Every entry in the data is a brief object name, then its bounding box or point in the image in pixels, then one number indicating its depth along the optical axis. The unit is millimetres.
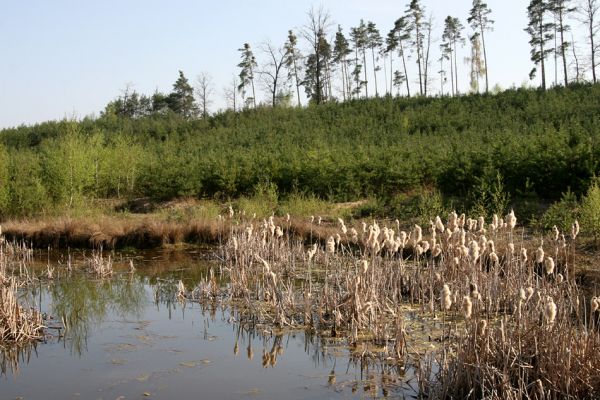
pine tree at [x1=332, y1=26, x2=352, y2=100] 54344
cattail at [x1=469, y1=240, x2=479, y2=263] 6371
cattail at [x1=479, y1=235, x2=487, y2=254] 6915
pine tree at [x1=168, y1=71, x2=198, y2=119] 57938
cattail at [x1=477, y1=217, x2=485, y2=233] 7625
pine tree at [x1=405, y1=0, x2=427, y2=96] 50469
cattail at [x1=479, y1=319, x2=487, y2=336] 5098
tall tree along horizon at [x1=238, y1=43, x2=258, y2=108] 53438
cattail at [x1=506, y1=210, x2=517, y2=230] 7285
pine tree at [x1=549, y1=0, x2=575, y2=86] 43312
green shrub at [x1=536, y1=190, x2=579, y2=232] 12711
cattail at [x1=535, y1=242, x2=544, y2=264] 6172
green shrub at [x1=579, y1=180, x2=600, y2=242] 11695
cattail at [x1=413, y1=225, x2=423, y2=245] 7410
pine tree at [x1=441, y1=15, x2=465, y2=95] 53438
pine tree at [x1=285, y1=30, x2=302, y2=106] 49406
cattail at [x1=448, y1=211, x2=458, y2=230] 7770
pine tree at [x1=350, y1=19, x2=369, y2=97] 54531
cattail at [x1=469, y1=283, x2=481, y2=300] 5602
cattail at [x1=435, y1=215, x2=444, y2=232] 7363
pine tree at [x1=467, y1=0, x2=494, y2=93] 49281
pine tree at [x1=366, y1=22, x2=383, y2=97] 54469
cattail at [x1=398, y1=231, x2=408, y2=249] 8102
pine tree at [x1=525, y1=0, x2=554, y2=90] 44156
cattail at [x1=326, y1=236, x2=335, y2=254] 7789
